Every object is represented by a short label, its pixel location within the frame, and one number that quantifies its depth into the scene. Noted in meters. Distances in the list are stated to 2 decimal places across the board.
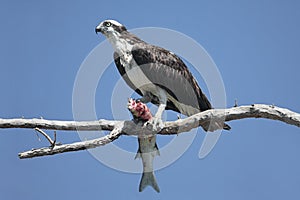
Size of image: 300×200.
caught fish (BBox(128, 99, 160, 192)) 18.33
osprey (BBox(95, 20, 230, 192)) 20.47
